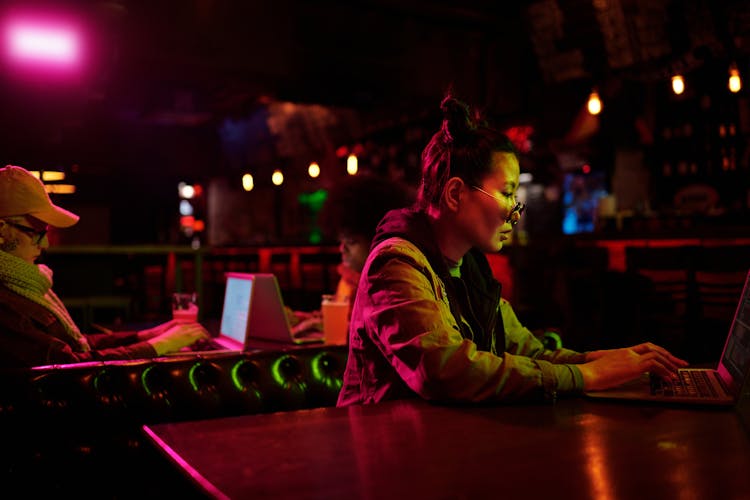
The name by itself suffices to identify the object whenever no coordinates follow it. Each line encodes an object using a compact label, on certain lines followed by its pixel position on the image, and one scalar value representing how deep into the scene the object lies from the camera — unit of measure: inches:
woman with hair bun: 57.0
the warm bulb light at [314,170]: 468.8
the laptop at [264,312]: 104.1
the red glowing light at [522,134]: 415.2
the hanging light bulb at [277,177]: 506.2
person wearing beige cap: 80.9
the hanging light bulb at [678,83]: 297.7
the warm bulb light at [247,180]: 524.9
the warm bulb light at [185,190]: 648.4
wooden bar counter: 35.8
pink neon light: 255.9
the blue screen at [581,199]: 470.3
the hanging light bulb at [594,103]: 315.9
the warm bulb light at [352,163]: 430.0
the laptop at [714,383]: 55.9
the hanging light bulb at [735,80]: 283.0
